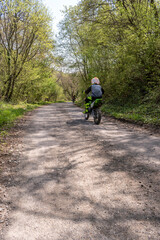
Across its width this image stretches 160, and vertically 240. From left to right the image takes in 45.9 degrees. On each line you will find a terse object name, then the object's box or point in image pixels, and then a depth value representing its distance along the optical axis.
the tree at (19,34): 15.77
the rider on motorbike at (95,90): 9.27
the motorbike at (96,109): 9.01
